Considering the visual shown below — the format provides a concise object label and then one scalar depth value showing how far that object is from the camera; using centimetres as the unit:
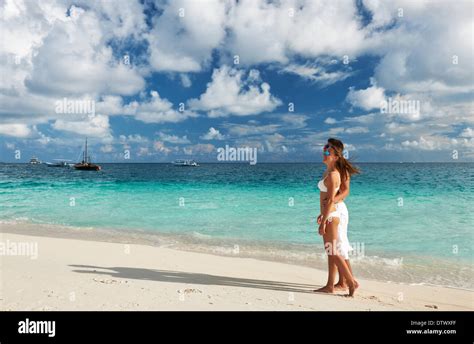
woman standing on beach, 597
